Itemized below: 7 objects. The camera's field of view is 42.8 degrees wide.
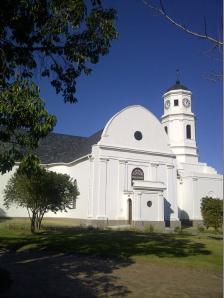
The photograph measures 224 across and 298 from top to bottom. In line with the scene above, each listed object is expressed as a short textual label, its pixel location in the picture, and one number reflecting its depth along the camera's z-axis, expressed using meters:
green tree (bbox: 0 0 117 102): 8.22
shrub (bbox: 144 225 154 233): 26.70
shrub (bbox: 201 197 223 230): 24.56
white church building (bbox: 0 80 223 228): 31.93
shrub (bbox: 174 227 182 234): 27.07
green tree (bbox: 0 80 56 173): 7.93
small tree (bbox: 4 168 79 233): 22.90
